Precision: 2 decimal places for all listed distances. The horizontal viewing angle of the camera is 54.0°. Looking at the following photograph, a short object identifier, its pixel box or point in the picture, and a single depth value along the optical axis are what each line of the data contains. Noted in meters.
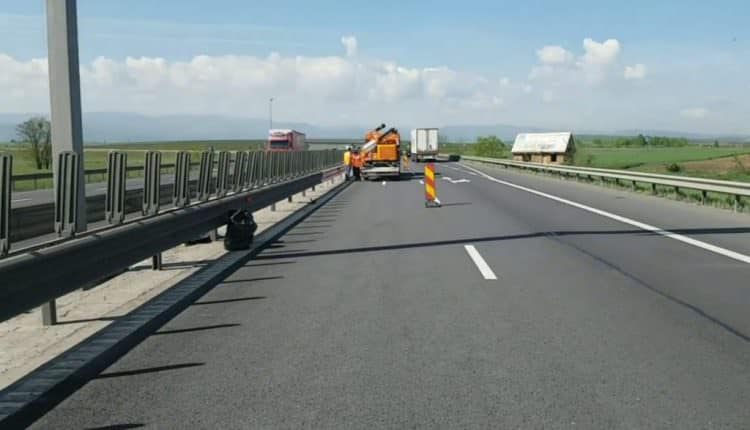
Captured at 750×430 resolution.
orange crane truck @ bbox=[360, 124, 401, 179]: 37.44
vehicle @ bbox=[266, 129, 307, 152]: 59.12
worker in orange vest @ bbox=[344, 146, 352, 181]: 38.81
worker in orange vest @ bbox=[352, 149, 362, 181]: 39.16
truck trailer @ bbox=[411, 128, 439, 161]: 66.38
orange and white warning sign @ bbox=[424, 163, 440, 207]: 20.25
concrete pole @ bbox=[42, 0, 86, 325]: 7.57
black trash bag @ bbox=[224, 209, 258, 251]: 11.25
